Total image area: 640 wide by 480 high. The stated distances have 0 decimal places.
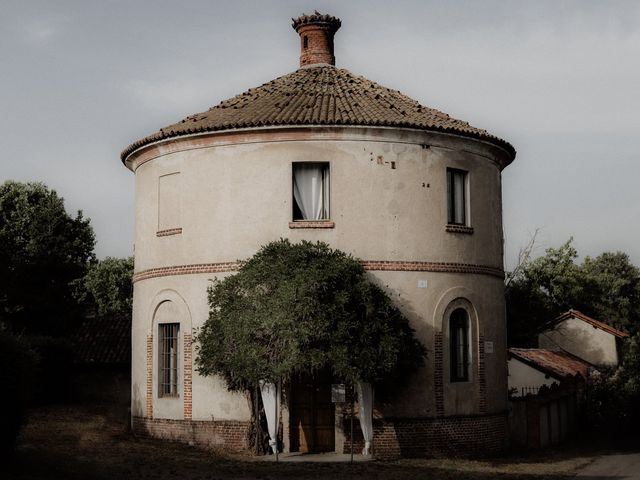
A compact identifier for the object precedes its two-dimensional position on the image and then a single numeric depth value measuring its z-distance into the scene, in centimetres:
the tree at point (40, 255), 4200
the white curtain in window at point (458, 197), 2448
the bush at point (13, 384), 1688
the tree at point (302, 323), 2019
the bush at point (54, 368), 3347
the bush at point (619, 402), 3094
